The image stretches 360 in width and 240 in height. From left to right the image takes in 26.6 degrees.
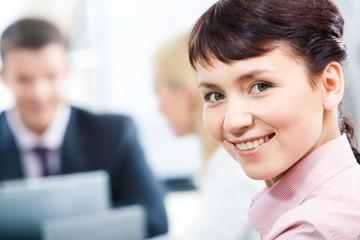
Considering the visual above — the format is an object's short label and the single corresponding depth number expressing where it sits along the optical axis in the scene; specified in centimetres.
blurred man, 327
